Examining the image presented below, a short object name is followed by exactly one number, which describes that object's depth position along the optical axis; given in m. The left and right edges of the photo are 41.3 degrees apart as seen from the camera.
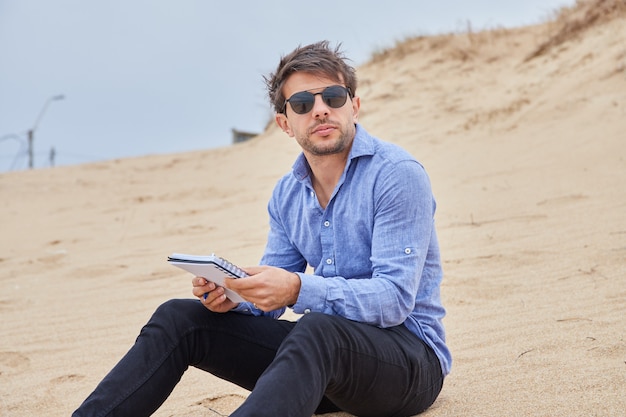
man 2.54
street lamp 15.62
